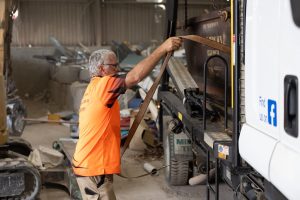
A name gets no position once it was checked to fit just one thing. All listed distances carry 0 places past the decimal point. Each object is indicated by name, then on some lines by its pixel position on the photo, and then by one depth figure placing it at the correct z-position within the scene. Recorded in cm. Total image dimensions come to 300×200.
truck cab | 175
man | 379
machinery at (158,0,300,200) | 178
